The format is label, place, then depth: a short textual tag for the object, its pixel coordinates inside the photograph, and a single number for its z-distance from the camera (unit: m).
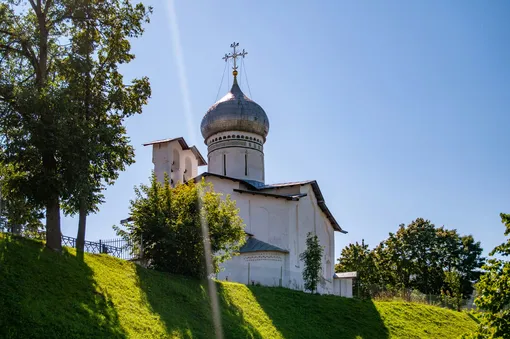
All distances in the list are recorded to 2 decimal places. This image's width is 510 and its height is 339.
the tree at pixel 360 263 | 44.19
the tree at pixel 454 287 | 33.94
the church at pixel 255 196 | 29.30
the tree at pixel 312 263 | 28.00
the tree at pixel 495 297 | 14.41
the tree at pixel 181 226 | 21.41
